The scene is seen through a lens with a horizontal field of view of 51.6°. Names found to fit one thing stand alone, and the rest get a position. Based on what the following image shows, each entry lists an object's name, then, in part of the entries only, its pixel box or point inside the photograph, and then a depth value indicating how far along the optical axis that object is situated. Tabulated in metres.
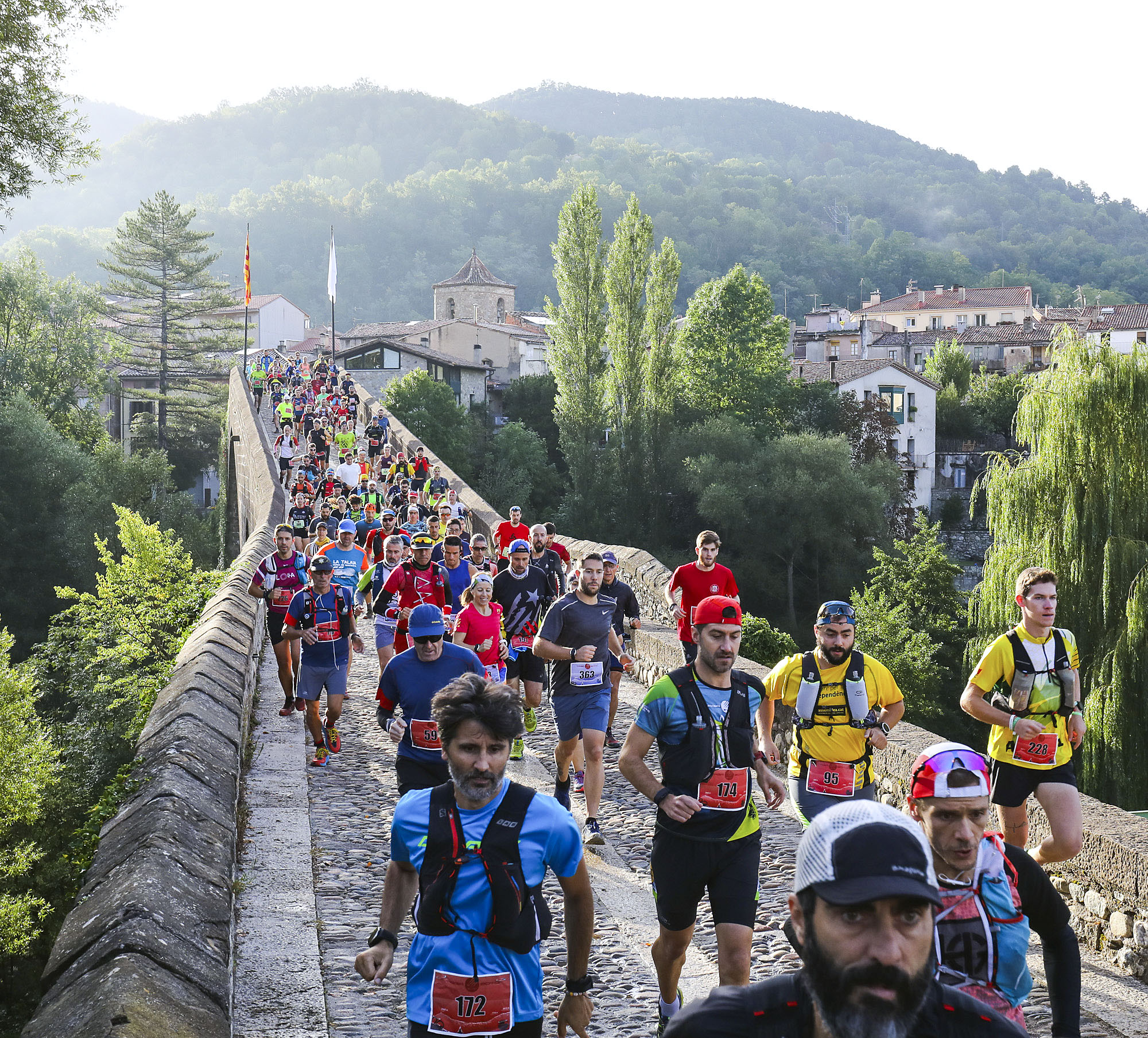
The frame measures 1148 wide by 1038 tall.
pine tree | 67.38
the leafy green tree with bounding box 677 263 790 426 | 57.09
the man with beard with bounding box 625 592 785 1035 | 4.71
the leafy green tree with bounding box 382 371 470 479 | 56.31
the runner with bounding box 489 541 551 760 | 9.60
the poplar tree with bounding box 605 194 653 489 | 48.38
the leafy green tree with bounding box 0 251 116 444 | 57.97
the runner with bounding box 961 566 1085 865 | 5.63
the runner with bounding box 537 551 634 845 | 7.69
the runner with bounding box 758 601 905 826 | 5.65
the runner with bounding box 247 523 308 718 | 10.73
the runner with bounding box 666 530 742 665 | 9.71
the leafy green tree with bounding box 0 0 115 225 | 13.43
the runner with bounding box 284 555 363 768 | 9.46
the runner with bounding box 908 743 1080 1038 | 3.14
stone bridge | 3.80
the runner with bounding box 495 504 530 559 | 14.42
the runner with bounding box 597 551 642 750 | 9.17
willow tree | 15.45
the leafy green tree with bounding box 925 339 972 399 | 69.38
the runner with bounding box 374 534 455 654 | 9.67
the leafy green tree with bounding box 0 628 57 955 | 10.35
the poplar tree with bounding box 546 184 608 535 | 49.16
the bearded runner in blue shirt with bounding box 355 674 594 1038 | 3.28
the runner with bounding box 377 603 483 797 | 5.98
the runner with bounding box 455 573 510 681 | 8.57
